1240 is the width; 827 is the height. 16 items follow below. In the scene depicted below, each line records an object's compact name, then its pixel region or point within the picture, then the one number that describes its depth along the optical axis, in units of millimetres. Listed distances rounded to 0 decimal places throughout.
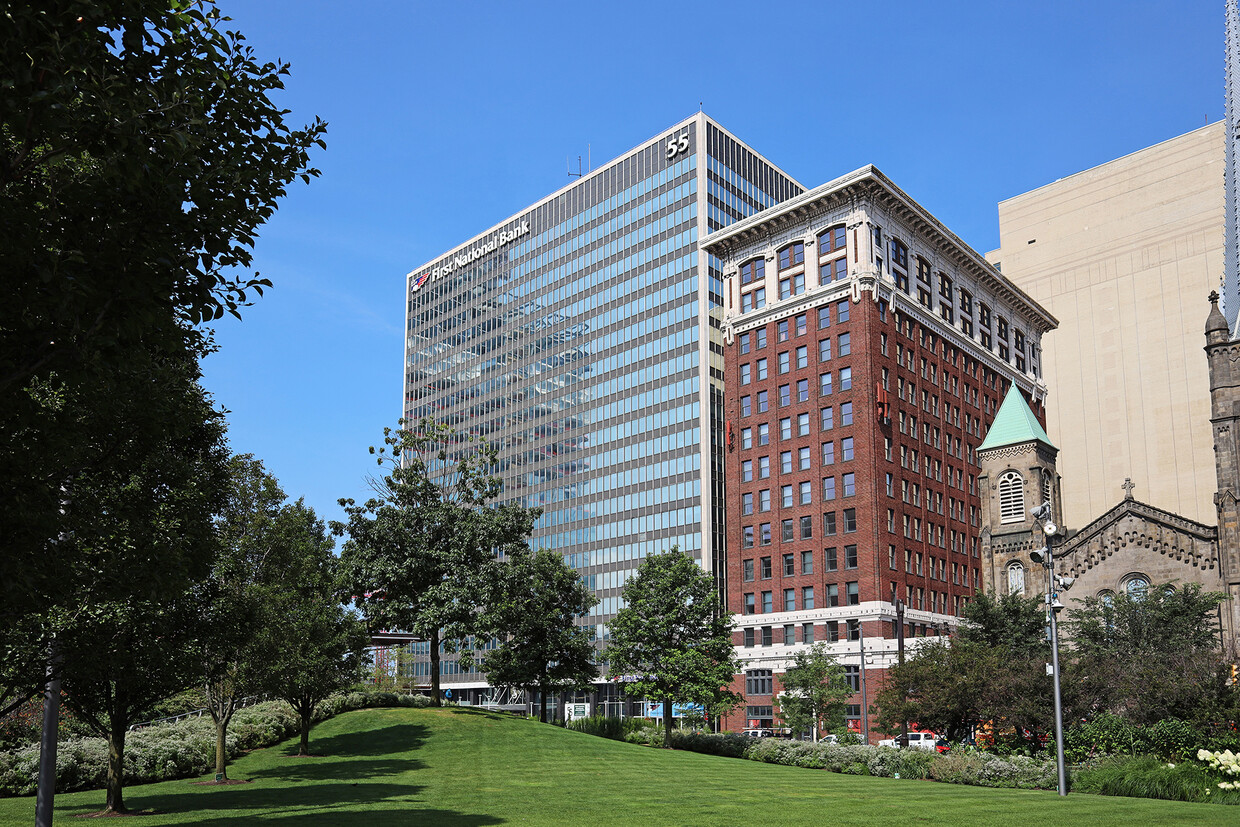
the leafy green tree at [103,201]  9617
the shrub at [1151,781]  29609
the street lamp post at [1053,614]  31469
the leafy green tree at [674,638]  55500
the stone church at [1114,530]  72000
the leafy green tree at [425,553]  50625
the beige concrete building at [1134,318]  136125
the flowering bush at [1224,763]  26594
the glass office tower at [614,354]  110125
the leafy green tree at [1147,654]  36281
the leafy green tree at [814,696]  66938
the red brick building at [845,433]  85375
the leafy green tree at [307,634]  36125
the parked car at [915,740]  53491
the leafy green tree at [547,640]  63781
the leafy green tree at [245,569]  30062
